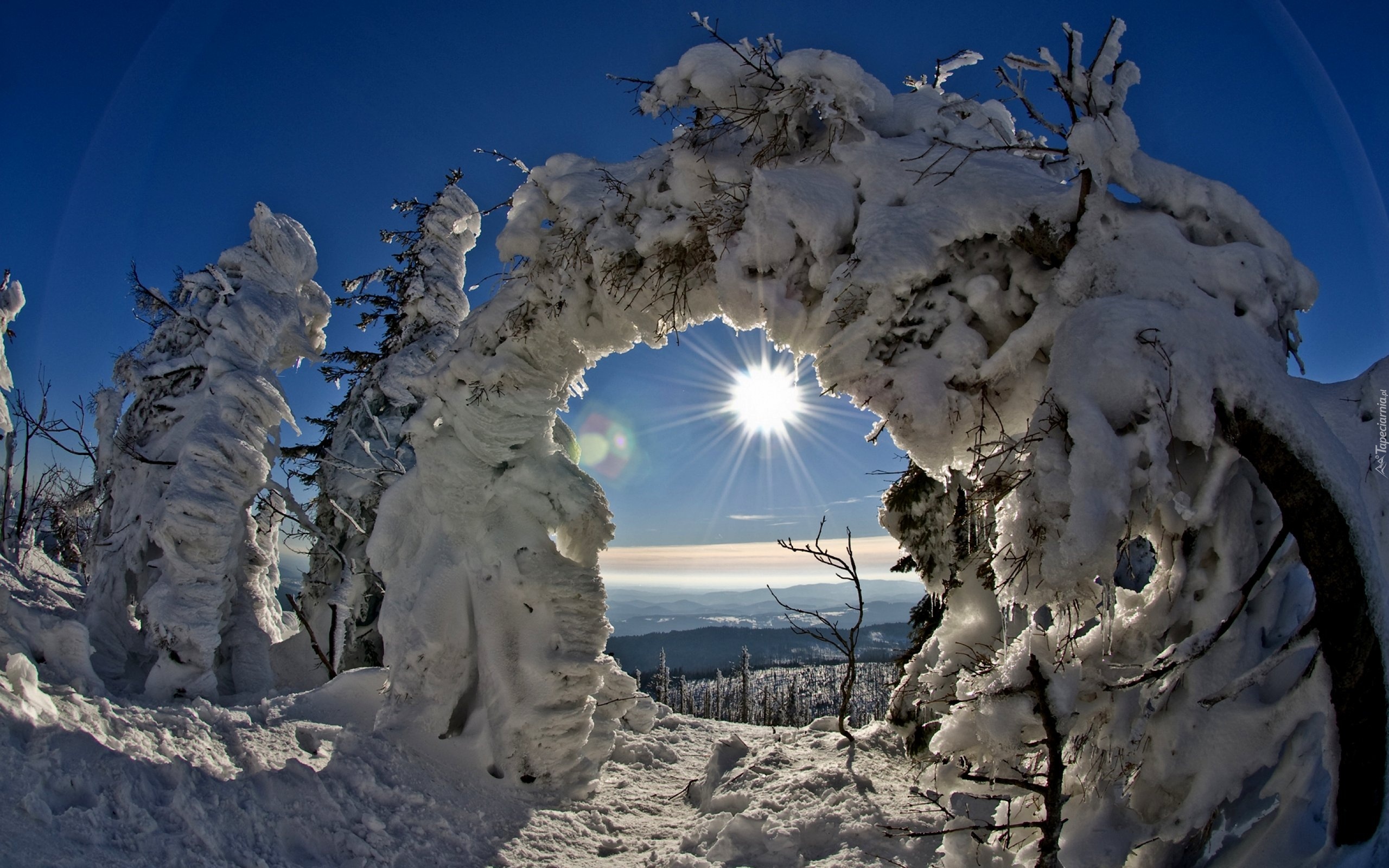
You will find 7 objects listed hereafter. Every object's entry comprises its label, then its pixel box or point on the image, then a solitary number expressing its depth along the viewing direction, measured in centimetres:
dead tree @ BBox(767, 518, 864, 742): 688
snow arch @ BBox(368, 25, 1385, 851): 332
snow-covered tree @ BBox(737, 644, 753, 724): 4119
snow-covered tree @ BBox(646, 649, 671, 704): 5478
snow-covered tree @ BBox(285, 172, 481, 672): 1471
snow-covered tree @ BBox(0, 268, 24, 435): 1170
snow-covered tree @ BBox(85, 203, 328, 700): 872
